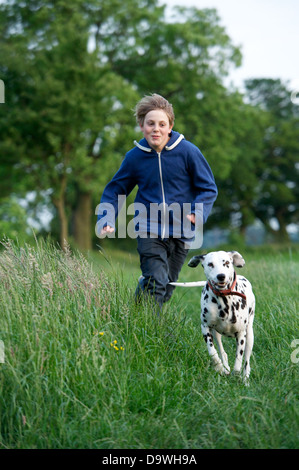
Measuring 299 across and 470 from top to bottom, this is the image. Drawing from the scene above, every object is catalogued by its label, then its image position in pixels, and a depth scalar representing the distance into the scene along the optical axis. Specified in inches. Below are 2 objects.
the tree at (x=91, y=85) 826.8
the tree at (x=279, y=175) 1593.3
